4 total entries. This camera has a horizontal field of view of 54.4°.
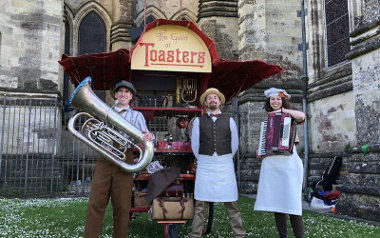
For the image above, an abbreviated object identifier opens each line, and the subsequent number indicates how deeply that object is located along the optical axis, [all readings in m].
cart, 5.20
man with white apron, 4.52
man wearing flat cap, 4.14
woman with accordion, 4.27
